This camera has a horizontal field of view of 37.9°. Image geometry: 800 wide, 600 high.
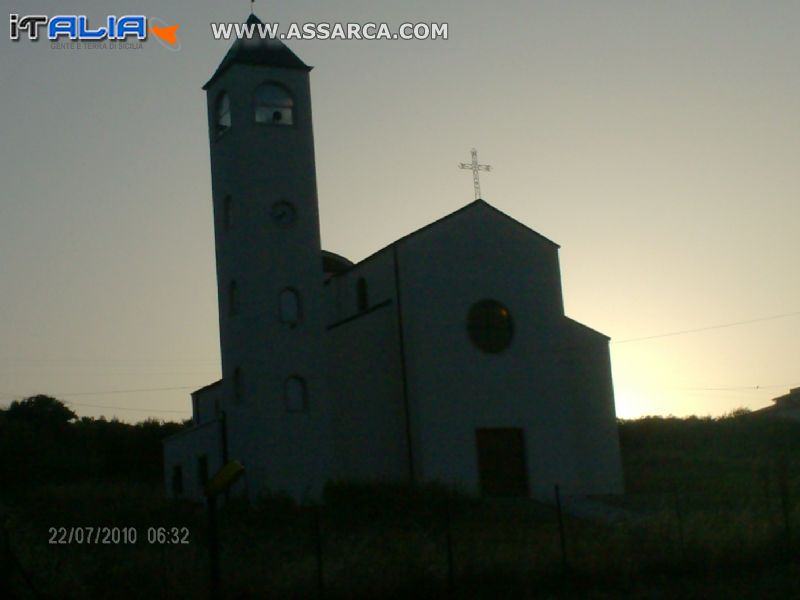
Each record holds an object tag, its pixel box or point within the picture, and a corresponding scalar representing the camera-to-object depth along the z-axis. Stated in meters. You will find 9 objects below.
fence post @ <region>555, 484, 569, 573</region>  17.81
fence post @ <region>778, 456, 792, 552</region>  19.71
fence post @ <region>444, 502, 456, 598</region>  16.95
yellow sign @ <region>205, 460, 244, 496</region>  13.81
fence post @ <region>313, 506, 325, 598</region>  16.08
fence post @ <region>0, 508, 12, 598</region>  15.51
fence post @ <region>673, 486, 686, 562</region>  18.79
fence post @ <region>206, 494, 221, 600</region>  14.27
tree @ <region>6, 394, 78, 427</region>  59.92
